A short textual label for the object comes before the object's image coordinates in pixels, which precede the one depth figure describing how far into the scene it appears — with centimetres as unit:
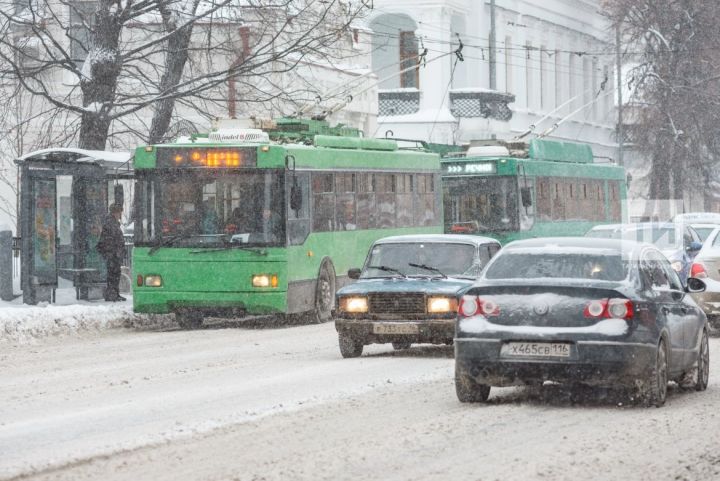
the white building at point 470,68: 6425
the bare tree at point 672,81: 7069
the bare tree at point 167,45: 3120
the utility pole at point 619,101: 6538
